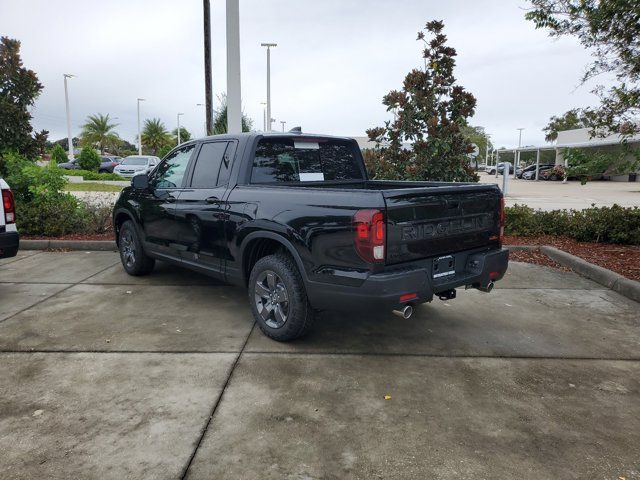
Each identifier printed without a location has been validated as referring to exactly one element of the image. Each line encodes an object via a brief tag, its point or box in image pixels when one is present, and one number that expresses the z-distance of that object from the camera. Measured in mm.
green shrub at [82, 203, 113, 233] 9383
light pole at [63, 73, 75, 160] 45344
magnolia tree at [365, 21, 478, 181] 8844
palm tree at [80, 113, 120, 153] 69125
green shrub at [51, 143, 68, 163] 34222
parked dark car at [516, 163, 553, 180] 44156
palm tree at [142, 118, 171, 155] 72188
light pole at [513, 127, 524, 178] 49069
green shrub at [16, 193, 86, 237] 9086
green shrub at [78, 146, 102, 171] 35156
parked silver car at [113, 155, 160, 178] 29797
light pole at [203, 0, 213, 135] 13672
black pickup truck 3479
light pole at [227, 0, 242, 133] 9562
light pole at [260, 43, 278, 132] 29064
